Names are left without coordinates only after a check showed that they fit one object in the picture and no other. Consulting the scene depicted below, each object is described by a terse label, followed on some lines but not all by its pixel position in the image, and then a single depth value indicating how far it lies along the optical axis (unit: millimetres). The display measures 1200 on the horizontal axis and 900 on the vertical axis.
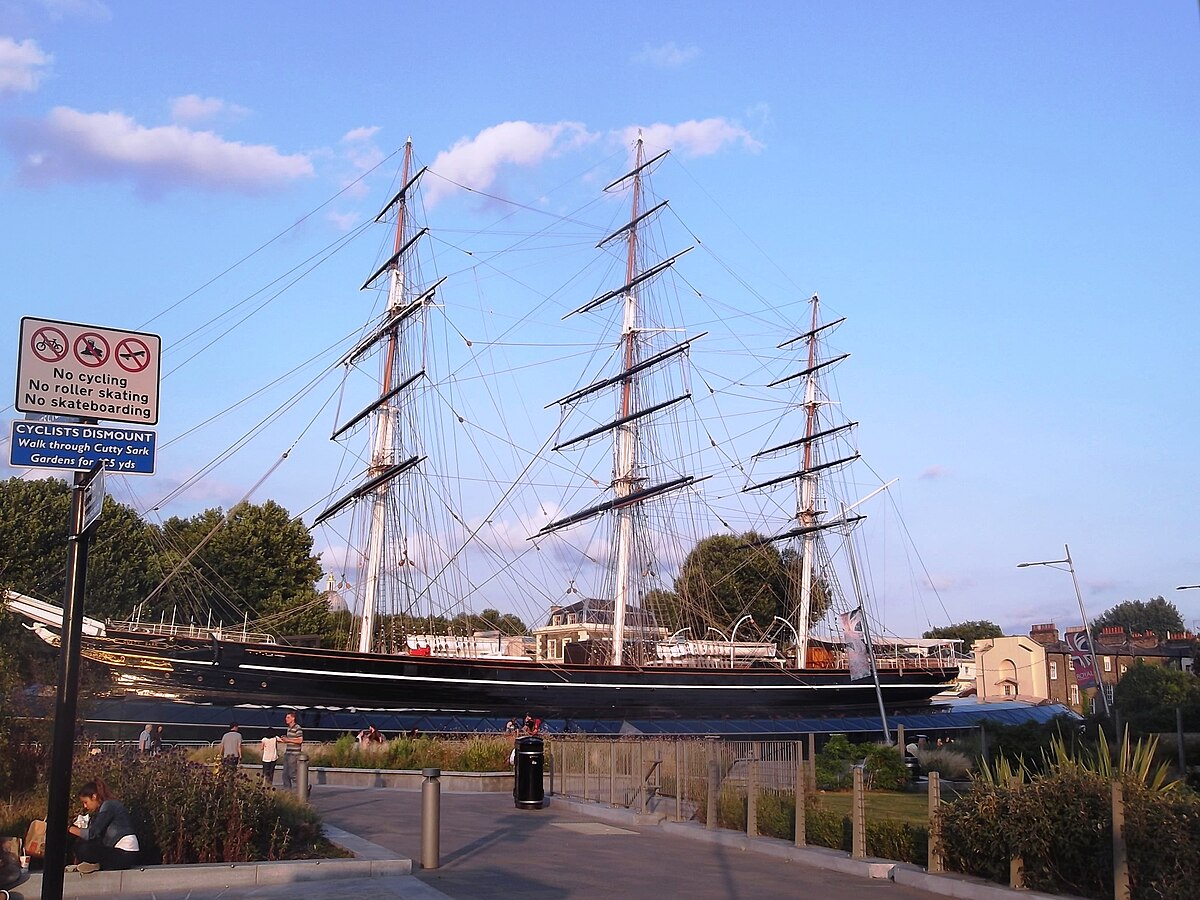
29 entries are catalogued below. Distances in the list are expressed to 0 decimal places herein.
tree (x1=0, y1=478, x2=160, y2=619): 56219
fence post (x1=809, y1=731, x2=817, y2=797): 16203
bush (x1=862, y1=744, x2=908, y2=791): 24266
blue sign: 7750
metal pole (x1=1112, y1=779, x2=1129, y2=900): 10008
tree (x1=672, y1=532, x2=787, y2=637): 82000
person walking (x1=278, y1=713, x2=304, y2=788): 21062
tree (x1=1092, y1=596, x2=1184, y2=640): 125625
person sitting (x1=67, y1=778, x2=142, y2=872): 10633
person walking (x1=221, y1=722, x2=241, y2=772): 20531
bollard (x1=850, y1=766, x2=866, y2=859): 13031
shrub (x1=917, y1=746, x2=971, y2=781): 24656
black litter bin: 18922
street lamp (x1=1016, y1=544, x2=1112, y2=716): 37088
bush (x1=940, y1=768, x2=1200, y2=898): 9695
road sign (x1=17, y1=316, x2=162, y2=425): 7875
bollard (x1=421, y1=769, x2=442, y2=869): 12672
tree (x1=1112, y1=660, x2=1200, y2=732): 30891
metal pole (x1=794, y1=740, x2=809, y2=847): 14117
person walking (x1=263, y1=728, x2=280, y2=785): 21641
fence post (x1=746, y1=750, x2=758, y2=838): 15195
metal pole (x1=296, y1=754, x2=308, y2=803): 16734
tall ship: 42438
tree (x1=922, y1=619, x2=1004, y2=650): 128000
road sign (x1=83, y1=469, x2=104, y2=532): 7773
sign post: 7078
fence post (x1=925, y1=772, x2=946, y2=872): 12031
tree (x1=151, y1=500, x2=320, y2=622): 64938
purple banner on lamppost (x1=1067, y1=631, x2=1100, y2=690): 37875
